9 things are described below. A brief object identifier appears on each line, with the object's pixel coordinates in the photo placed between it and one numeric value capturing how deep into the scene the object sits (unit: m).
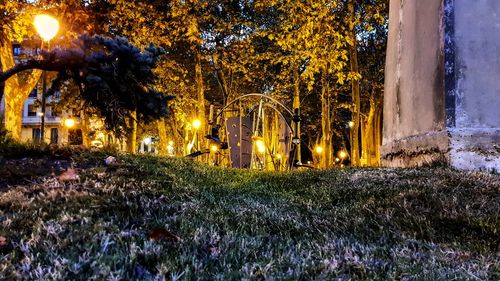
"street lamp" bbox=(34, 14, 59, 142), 14.19
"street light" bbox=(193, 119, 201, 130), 23.98
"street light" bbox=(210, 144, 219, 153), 14.89
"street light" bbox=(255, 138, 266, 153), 14.59
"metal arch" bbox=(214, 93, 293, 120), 14.11
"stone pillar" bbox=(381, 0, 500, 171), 7.58
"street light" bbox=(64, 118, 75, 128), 26.13
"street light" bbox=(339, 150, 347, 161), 48.42
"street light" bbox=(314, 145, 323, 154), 39.84
